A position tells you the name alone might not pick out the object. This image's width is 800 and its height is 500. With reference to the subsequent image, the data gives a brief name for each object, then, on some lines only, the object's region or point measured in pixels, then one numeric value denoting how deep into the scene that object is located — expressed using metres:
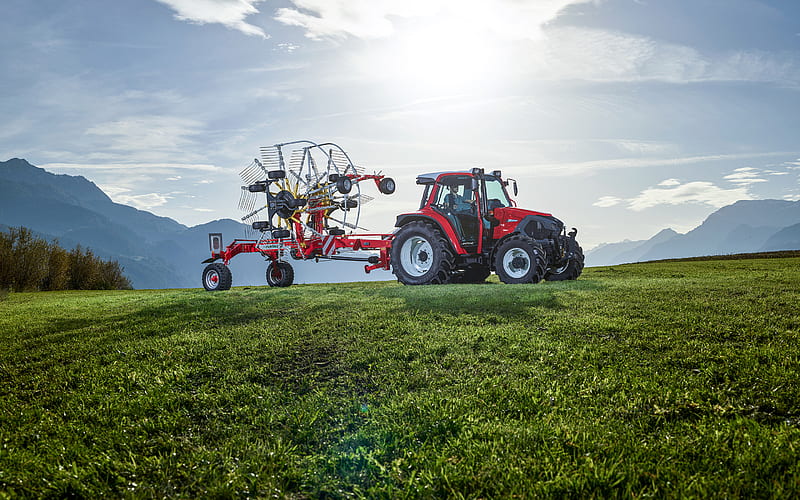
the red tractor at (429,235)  12.27
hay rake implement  14.80
